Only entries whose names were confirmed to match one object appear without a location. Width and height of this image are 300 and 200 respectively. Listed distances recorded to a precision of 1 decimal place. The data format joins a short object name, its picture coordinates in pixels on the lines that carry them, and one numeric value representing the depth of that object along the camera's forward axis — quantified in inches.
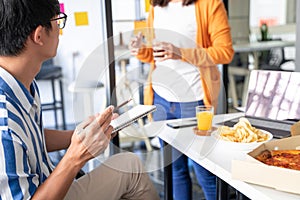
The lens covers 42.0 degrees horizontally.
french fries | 51.8
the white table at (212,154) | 40.0
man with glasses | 38.4
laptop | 58.3
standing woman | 69.8
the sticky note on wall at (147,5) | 80.6
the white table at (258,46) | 159.0
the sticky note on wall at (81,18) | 88.7
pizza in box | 41.8
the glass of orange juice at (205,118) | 59.0
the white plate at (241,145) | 50.6
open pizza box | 38.1
